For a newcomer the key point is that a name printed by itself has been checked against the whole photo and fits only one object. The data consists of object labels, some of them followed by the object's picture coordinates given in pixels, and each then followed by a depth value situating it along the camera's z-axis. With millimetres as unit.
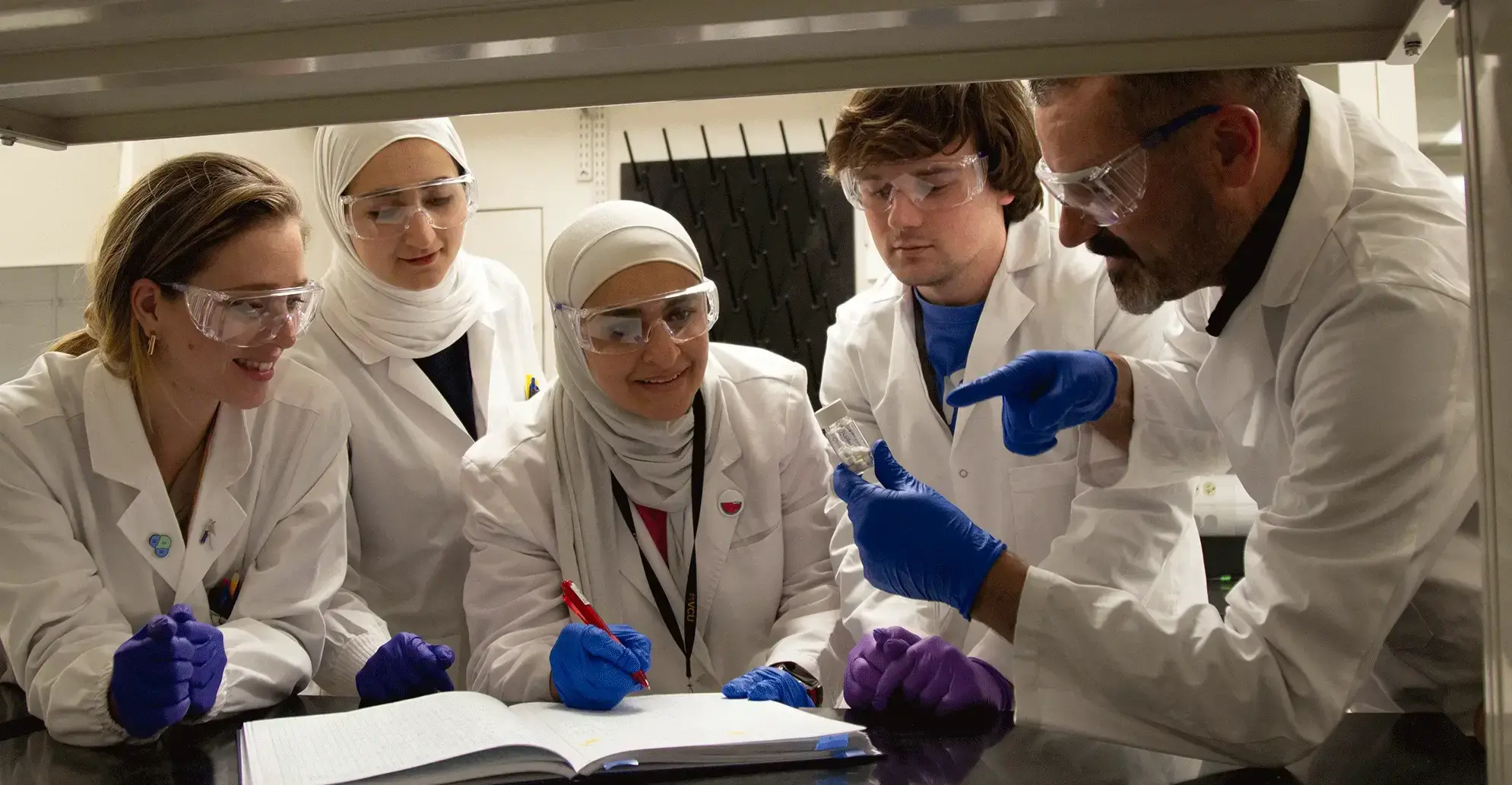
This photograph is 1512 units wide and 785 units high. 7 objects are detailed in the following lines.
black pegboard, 3973
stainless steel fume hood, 925
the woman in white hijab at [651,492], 1902
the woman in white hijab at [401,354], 2168
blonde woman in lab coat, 1601
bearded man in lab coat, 1108
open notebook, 1135
